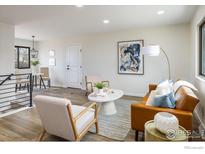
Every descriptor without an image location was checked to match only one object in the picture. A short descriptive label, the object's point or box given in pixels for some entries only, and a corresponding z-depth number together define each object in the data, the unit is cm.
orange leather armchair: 192
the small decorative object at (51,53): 734
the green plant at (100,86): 355
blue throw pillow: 216
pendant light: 740
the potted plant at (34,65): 714
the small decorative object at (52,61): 736
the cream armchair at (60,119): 192
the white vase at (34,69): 743
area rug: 253
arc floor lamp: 377
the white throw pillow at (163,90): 253
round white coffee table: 330
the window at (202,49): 319
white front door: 664
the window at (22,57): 681
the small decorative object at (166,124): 164
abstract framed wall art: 509
